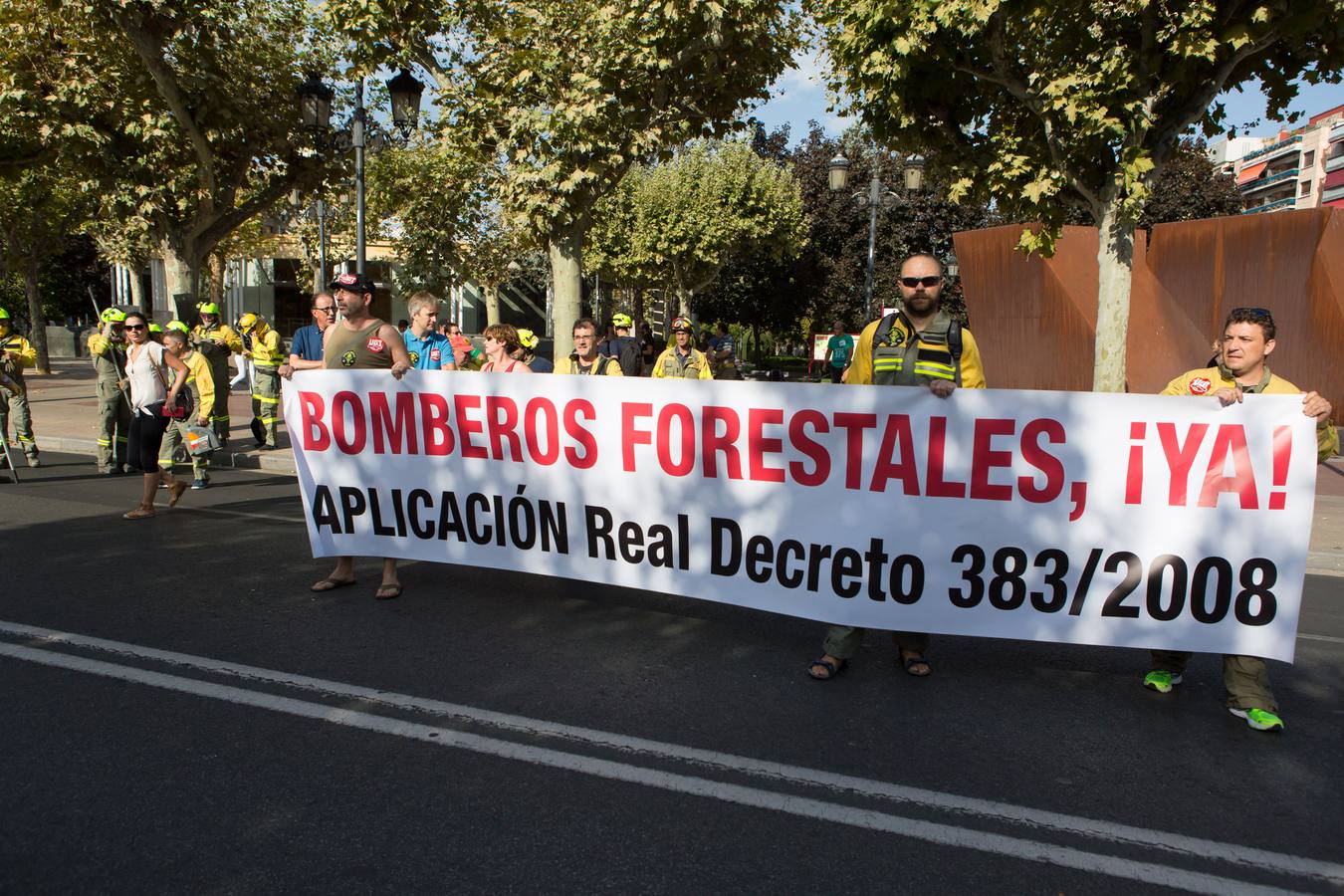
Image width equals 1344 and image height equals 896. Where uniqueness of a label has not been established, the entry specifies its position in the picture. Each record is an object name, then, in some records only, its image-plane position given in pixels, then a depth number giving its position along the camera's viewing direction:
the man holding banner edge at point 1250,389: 4.06
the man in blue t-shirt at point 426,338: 7.31
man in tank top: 5.82
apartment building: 84.06
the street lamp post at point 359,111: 13.48
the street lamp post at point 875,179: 18.92
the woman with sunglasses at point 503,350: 6.32
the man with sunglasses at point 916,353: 4.51
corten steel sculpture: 13.06
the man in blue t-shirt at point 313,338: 6.18
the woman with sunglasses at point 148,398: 8.10
